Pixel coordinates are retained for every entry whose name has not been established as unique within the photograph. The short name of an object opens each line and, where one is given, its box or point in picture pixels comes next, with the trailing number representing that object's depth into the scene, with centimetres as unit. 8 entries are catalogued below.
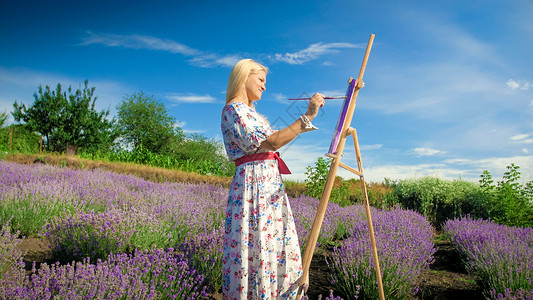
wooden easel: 226
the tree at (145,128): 2317
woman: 224
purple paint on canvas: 233
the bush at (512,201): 612
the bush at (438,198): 814
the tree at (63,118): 1869
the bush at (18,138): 2216
